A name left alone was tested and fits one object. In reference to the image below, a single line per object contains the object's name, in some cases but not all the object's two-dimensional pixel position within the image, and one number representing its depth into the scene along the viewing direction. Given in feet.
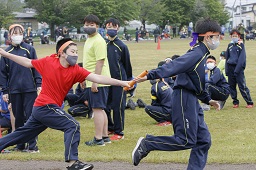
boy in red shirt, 24.17
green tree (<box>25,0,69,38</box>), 230.48
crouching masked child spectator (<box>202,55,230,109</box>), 45.03
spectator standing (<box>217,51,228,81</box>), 54.24
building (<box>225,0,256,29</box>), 375.82
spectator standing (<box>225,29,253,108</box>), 46.47
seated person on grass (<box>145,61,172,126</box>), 38.01
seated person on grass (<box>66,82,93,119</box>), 41.63
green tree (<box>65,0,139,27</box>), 224.76
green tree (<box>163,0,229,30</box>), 285.23
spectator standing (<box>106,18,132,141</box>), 33.22
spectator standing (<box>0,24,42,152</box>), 29.40
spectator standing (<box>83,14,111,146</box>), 30.81
